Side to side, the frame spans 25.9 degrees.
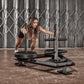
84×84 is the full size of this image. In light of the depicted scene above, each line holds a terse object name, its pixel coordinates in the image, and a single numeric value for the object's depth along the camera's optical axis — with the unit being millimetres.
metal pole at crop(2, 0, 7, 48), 5328
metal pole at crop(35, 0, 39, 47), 5590
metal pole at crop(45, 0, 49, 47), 5672
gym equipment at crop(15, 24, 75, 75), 1969
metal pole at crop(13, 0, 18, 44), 5407
